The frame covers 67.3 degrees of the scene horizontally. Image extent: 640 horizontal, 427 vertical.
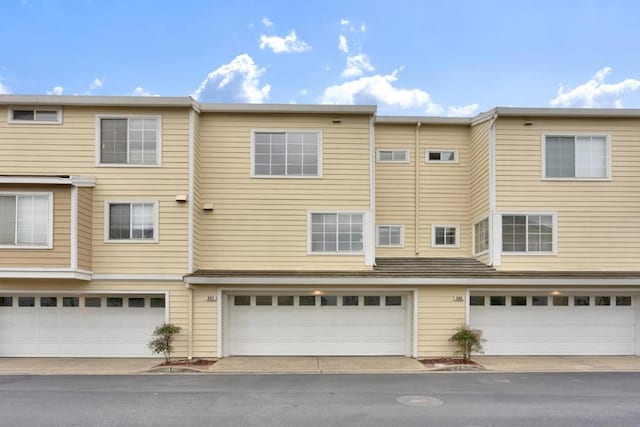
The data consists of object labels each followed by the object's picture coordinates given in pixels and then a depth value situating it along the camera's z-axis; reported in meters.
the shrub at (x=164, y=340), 12.68
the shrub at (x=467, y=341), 12.77
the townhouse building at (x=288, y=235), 13.49
